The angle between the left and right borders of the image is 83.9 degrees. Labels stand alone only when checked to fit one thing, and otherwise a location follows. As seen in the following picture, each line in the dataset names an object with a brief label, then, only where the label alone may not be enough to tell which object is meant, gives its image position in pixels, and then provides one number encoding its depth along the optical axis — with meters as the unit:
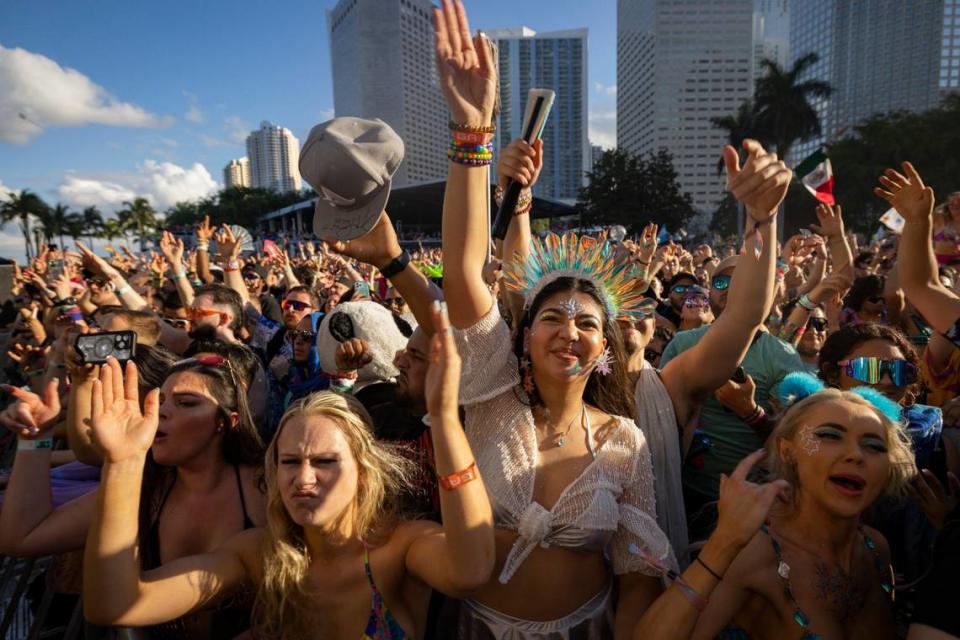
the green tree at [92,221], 63.97
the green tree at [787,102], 33.88
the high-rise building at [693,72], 78.81
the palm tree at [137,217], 69.50
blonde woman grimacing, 1.48
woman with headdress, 1.73
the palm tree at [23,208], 54.44
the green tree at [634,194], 39.84
